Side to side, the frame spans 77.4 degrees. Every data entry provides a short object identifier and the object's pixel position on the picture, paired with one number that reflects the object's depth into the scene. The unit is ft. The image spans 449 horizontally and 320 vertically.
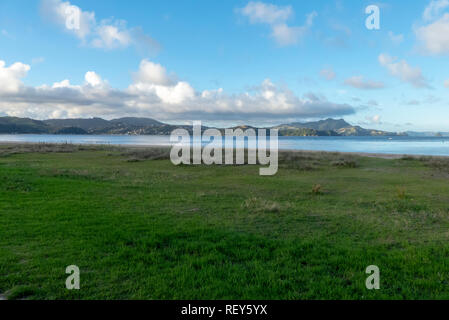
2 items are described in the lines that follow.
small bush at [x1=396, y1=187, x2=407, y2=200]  50.47
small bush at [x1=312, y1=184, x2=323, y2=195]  54.55
